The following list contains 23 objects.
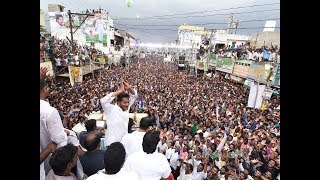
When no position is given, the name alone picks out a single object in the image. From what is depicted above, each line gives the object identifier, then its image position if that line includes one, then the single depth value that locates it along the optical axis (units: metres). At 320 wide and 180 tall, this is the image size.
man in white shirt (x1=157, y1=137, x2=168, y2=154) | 3.82
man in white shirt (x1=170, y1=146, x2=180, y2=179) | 3.35
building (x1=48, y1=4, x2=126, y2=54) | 20.56
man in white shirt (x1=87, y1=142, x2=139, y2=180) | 1.13
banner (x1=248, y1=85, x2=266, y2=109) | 6.32
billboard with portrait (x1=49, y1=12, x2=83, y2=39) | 20.25
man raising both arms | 1.91
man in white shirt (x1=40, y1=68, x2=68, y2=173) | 1.22
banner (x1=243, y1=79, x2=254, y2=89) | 10.11
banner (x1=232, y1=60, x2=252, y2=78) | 12.06
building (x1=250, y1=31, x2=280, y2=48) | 15.19
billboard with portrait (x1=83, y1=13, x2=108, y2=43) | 21.51
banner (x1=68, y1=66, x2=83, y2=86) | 6.70
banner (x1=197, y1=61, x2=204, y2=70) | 18.93
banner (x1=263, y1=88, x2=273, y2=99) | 7.21
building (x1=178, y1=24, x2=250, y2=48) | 22.71
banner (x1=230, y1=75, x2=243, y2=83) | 12.87
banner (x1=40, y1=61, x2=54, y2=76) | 8.60
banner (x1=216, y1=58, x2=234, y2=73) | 14.08
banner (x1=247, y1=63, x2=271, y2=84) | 10.20
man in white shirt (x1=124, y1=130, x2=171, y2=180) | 1.34
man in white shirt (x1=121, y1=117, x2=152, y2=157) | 1.67
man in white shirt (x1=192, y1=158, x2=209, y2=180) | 3.09
